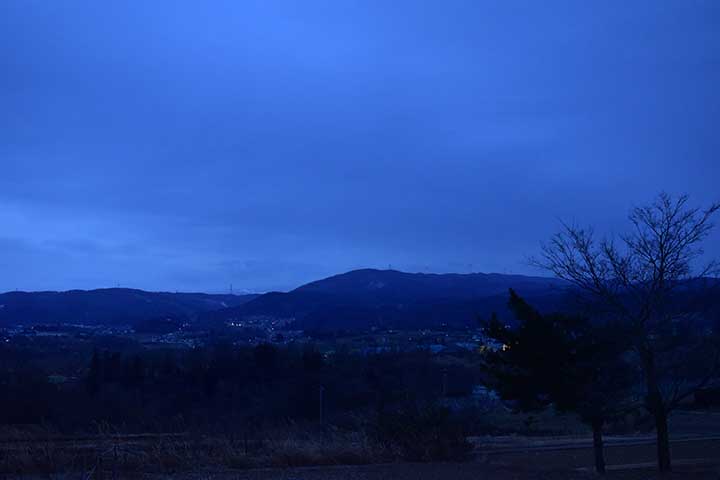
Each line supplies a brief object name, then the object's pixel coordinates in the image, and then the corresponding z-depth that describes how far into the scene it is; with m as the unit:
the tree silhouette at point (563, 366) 17.70
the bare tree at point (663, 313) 16.42
